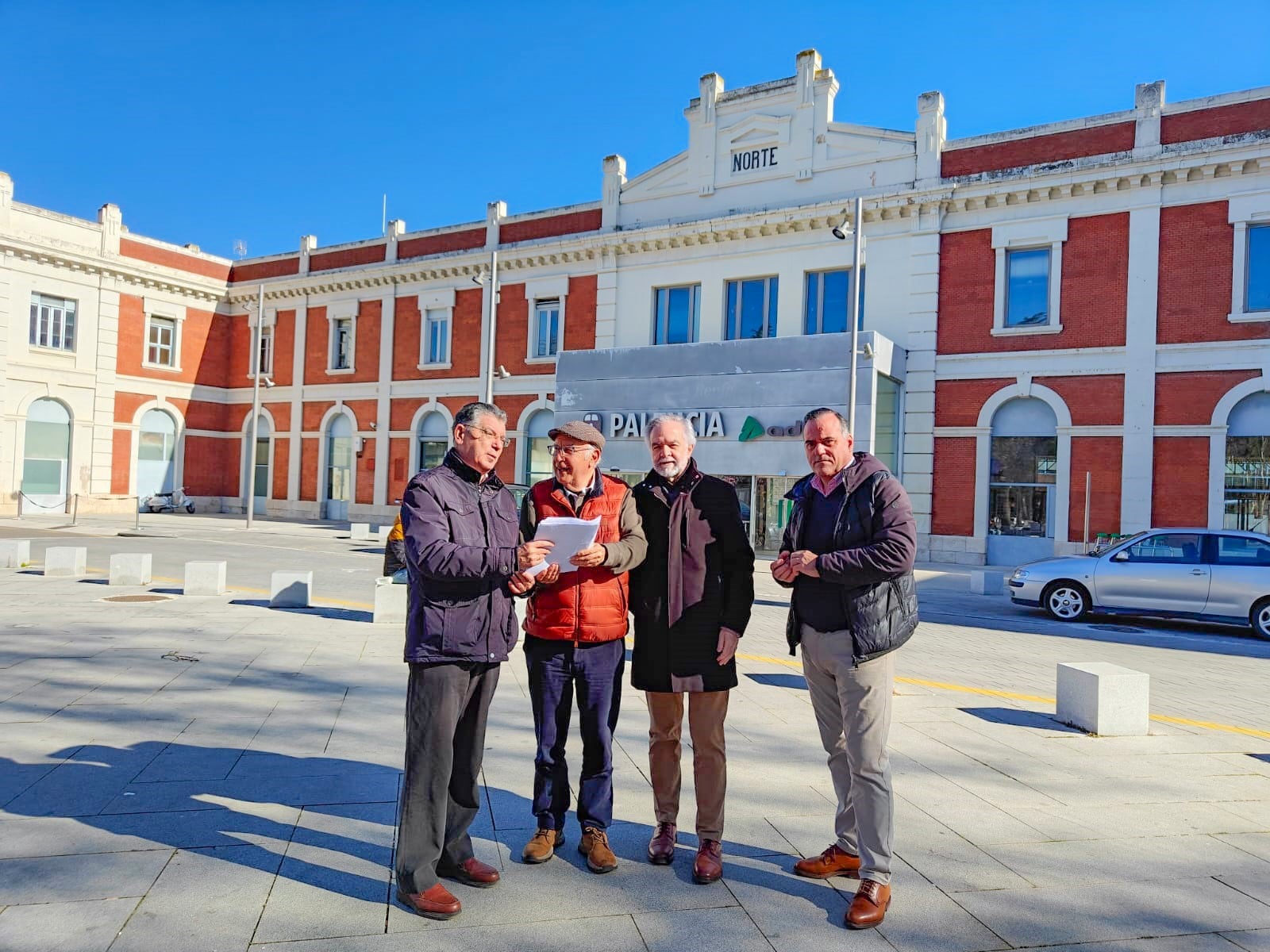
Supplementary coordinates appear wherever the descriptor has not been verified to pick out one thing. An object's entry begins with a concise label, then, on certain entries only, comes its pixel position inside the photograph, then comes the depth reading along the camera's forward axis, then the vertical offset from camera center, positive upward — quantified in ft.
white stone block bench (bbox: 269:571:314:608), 36.50 -5.06
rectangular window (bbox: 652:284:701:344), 85.73 +17.96
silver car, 39.52 -3.38
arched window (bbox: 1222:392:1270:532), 61.72 +3.58
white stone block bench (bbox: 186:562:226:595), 38.91 -5.03
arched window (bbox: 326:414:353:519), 109.70 +1.22
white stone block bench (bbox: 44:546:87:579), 44.19 -5.09
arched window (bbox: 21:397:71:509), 101.14 +1.13
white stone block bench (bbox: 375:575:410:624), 32.71 -4.95
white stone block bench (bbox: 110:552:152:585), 40.88 -4.96
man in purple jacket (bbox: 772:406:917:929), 11.67 -1.72
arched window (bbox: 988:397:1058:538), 69.21 +2.90
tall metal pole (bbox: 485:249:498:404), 76.69 +16.14
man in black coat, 12.59 -1.92
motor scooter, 110.22 -4.44
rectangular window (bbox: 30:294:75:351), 101.35 +17.02
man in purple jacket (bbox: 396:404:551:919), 11.13 -2.18
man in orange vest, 12.50 -2.39
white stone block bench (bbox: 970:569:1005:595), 52.85 -5.01
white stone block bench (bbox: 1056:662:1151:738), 20.45 -4.68
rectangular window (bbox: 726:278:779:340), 81.25 +17.88
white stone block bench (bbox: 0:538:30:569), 47.93 -5.14
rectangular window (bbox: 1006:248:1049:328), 70.18 +18.09
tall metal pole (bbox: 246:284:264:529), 89.35 +2.13
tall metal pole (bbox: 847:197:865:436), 59.57 +15.74
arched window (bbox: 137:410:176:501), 111.75 +1.86
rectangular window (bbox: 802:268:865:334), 77.87 +17.91
